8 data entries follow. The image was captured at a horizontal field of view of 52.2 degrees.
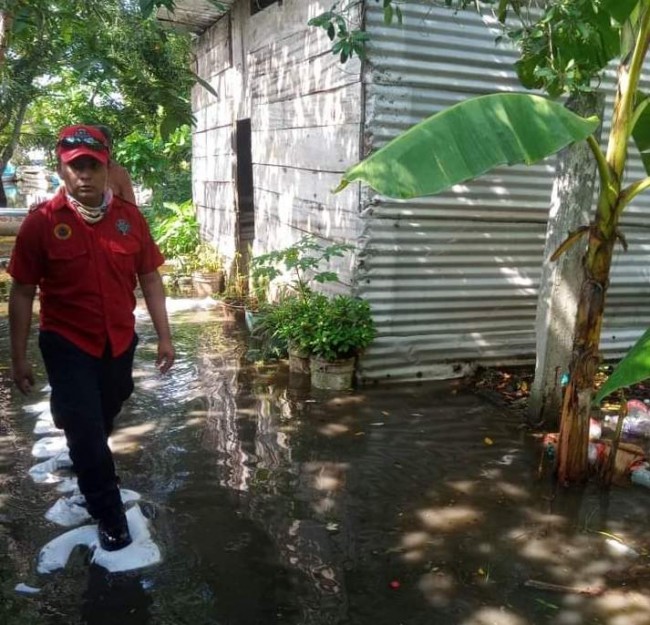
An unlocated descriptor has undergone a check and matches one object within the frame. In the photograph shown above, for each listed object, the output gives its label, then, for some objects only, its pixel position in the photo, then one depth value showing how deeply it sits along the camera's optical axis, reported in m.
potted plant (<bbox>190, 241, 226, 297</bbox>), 8.98
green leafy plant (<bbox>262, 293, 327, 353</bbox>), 5.37
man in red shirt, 2.81
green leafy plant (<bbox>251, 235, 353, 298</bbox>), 5.32
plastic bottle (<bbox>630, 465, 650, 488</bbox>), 3.84
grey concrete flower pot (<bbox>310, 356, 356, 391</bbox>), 5.31
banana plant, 2.55
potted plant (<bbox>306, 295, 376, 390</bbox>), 5.20
